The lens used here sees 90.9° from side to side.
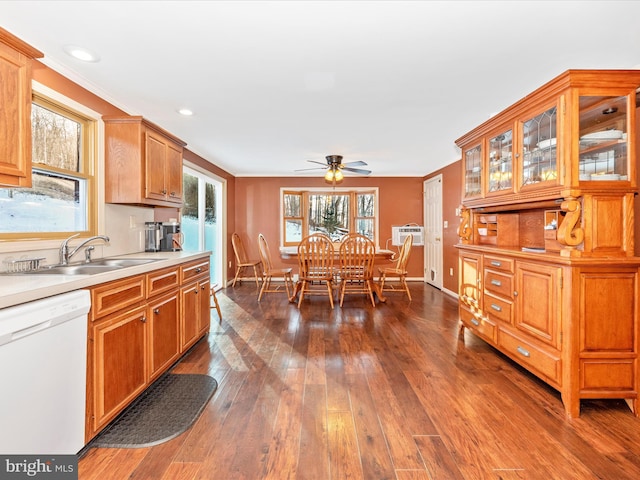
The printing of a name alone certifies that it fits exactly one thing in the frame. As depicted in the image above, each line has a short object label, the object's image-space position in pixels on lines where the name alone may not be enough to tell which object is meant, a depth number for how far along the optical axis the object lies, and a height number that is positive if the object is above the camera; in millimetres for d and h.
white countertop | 1195 -199
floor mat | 1654 -1045
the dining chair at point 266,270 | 4875 -515
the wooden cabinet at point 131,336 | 1575 -603
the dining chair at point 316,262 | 4297 -341
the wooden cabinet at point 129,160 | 2600 +655
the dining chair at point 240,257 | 5699 -378
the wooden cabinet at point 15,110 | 1527 +647
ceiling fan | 4652 +1044
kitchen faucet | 2121 -94
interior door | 5750 +117
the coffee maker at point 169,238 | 3232 -1
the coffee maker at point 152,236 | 3158 +19
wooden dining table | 4578 -272
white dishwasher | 1135 -549
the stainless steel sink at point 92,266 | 1960 -194
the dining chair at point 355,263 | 4262 -355
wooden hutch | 1884 -63
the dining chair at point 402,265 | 4746 -430
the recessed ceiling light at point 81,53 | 2006 +1212
